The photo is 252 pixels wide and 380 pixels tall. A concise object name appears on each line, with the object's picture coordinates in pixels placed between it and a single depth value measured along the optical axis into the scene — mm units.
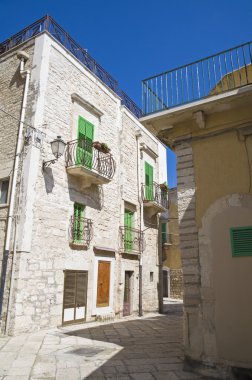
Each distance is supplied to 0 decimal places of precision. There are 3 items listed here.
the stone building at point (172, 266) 22531
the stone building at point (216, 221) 4984
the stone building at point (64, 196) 9055
